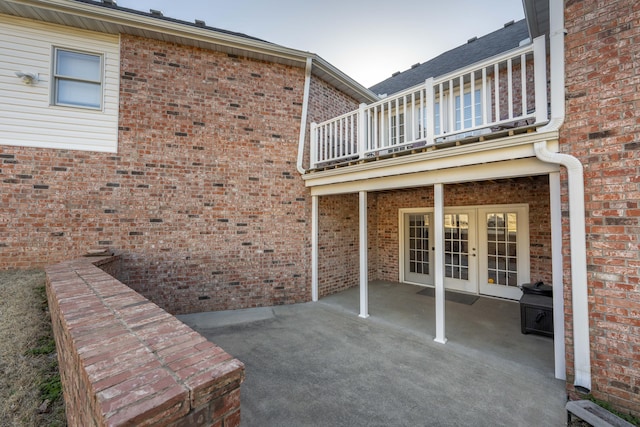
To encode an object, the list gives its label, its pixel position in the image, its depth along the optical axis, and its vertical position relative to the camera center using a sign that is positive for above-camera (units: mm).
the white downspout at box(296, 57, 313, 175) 6252 +2339
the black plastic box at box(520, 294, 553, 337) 4238 -1447
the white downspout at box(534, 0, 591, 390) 2760 +57
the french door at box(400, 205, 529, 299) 6145 -636
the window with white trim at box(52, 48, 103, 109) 4891 +2562
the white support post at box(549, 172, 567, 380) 3031 -544
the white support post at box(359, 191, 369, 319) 5258 -686
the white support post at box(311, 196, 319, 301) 6363 -717
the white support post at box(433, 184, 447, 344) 4152 -599
